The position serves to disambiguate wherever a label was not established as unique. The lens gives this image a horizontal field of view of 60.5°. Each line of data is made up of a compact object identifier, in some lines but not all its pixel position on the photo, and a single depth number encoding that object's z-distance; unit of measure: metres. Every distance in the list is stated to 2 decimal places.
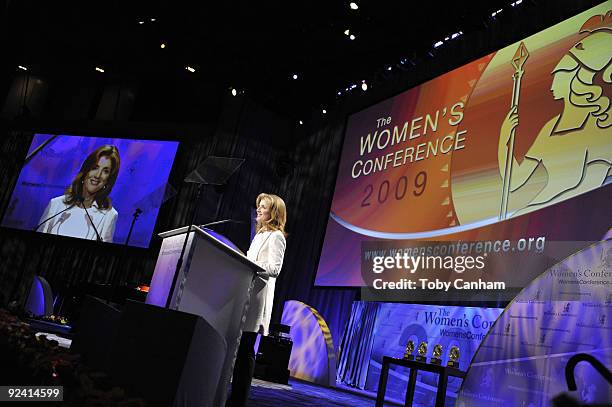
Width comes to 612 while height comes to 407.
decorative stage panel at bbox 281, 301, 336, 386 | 5.88
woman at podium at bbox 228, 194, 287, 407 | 2.48
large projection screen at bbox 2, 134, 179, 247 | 9.12
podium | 2.27
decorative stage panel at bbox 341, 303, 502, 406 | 5.33
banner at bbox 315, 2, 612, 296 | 4.29
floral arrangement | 1.34
